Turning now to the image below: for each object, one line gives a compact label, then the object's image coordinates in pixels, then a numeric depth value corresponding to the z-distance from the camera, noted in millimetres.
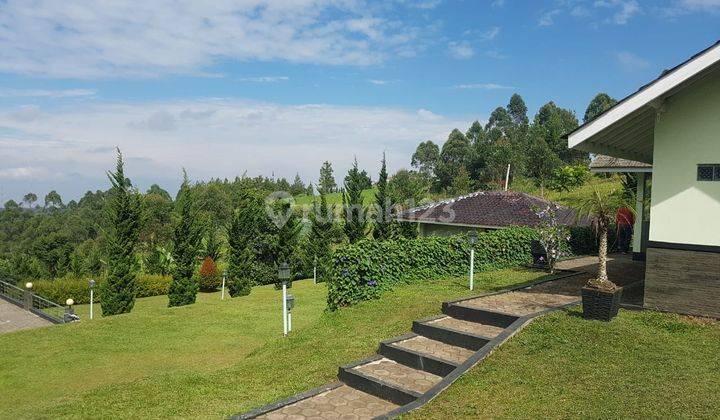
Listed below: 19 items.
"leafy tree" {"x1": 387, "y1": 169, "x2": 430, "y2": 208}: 31769
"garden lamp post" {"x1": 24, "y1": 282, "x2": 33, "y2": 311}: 19969
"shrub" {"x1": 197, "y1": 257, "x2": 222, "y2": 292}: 28438
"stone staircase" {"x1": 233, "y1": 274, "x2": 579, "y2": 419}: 6121
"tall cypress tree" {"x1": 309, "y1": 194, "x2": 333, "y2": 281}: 28844
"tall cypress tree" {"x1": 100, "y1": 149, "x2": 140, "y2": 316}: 19703
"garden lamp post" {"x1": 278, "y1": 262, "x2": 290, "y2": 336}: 11680
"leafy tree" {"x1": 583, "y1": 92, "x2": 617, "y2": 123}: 85481
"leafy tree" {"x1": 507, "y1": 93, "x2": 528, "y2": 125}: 119938
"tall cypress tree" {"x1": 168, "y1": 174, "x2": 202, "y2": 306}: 21844
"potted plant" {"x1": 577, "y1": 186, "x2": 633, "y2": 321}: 7812
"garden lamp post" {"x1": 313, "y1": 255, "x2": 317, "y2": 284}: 28484
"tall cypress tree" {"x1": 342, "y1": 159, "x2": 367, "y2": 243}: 28812
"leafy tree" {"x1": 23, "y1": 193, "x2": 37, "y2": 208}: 121000
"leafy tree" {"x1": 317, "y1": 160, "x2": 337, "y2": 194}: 63919
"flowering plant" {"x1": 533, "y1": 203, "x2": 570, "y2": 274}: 14211
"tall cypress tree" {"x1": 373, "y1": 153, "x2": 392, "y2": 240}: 28344
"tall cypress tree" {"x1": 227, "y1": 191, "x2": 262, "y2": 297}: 25172
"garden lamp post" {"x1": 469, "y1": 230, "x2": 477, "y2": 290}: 12102
